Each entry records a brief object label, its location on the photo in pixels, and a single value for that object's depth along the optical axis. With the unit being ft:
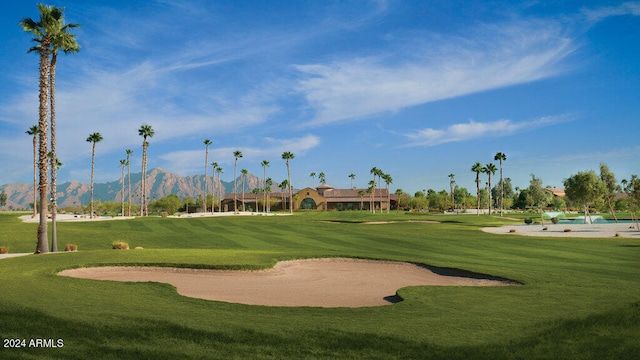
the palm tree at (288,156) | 447.83
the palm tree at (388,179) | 494.59
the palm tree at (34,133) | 298.76
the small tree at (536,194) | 533.14
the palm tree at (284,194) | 510.83
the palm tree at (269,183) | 514.19
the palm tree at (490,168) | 423.64
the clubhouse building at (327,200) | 510.17
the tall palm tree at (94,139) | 289.74
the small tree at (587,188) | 224.94
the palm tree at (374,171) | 498.28
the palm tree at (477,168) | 444.96
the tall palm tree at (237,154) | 448.65
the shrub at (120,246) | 105.94
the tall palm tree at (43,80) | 100.73
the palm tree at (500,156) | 379.55
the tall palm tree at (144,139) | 292.32
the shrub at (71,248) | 108.27
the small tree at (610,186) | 231.50
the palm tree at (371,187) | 481.22
